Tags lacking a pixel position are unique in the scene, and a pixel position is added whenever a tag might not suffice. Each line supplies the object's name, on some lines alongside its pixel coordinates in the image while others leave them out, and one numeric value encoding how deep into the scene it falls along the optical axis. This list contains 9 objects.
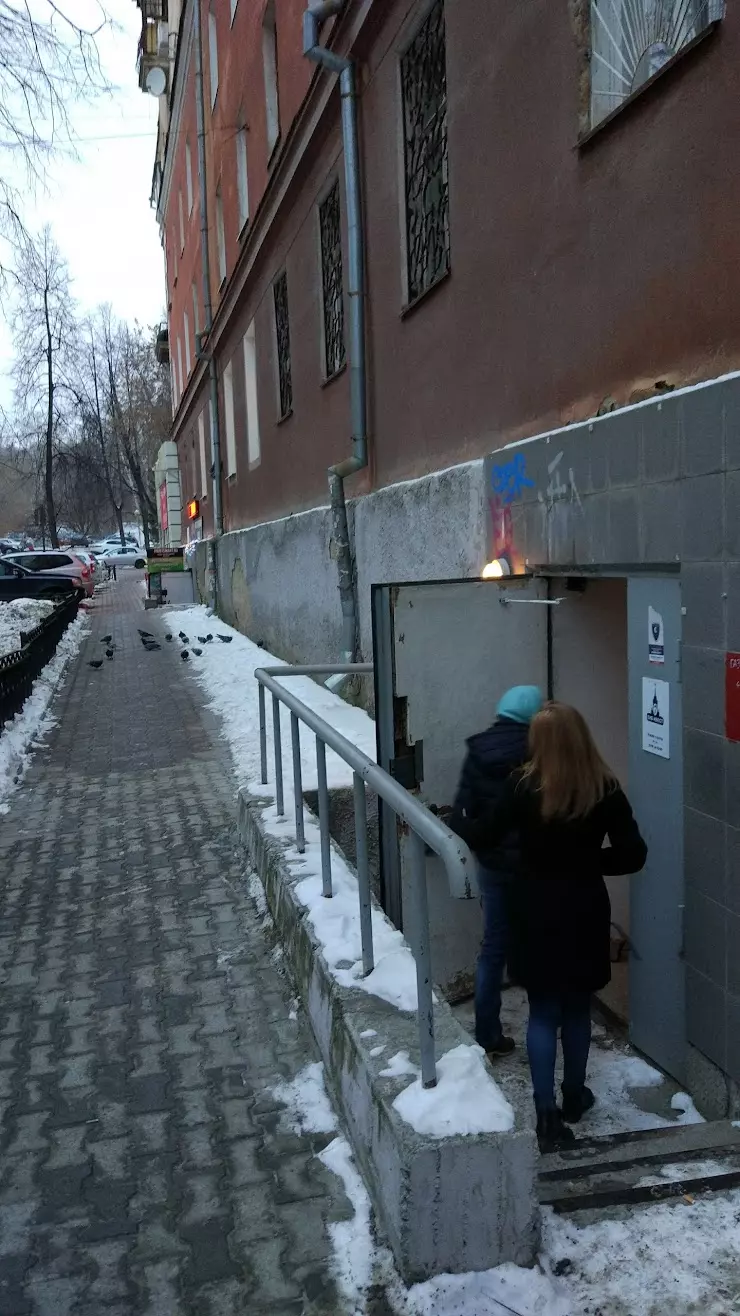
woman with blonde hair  3.13
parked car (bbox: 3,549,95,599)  25.44
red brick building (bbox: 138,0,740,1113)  3.30
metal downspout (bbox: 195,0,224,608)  16.56
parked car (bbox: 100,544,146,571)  50.16
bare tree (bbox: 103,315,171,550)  48.84
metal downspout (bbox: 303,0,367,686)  7.65
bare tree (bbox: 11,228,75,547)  34.69
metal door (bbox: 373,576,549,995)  4.29
